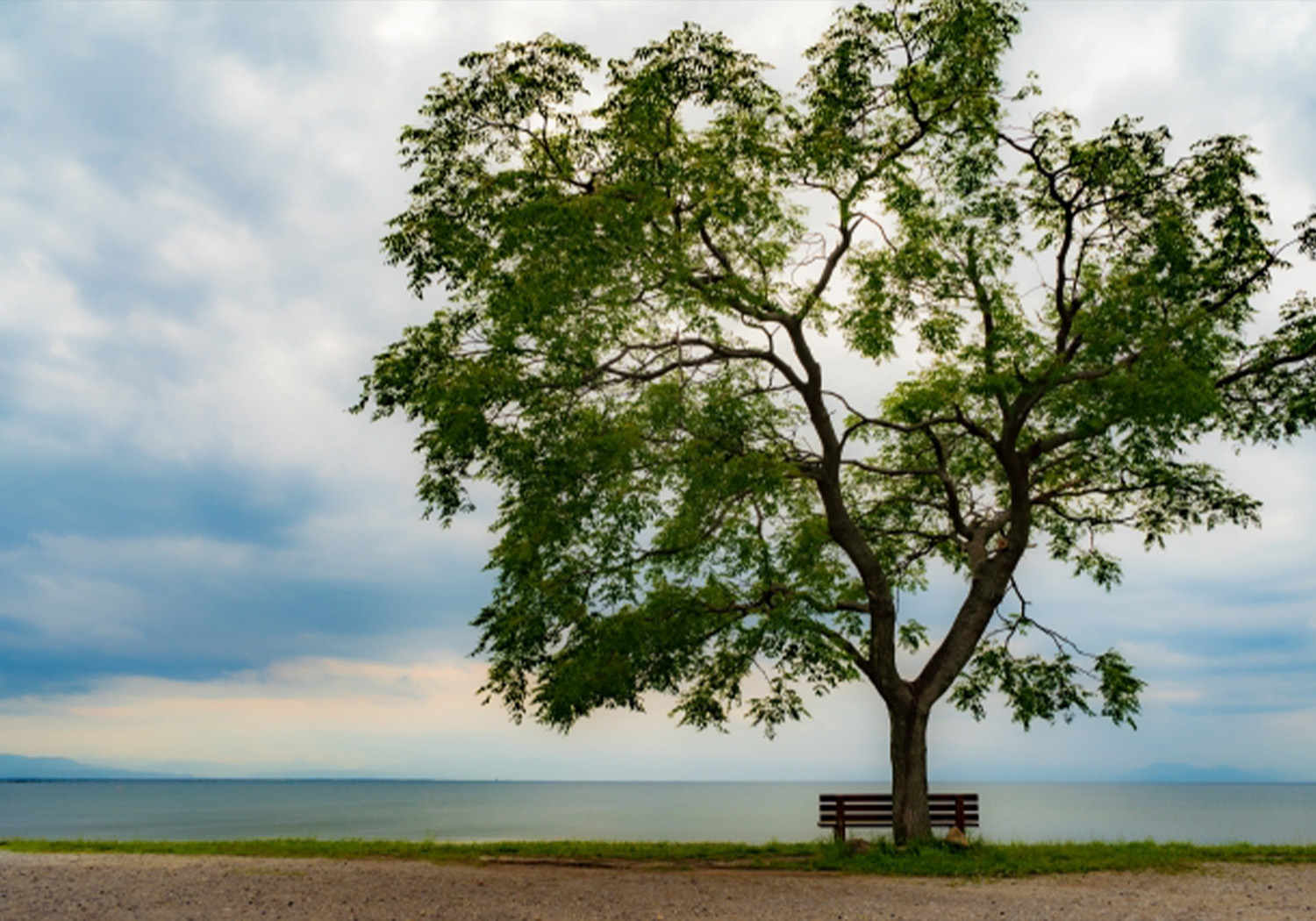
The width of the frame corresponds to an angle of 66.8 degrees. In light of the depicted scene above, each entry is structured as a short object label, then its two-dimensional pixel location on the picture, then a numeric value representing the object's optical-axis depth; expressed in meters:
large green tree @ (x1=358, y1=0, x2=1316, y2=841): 17.09
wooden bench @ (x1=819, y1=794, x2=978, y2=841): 20.38
